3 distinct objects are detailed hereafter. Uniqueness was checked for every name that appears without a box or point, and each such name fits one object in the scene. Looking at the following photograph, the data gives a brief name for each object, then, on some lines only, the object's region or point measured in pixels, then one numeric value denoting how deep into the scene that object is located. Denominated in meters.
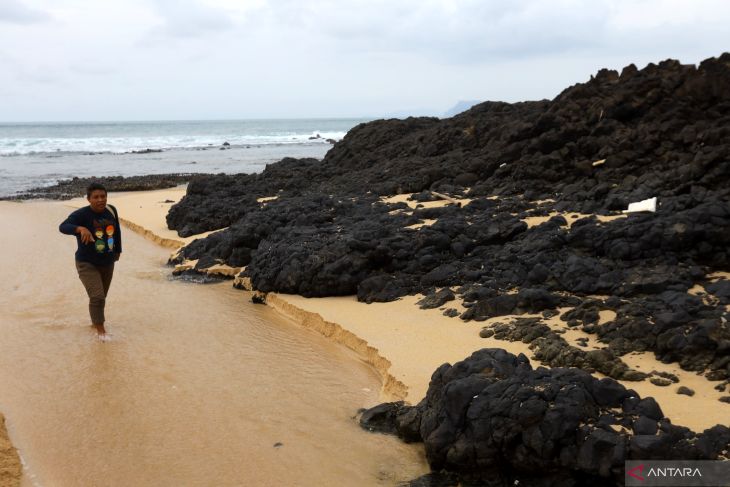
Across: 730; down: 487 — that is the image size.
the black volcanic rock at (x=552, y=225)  6.21
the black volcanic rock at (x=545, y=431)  3.83
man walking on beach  7.14
